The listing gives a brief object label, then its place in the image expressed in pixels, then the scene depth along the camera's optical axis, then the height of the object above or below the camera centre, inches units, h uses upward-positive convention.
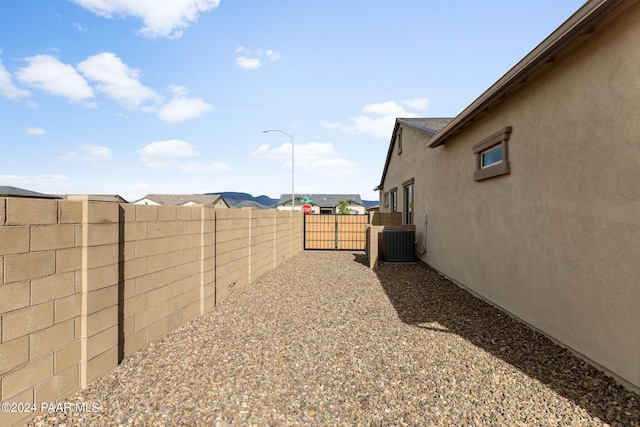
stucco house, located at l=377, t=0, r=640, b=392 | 131.2 +16.0
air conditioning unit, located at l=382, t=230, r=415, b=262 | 445.7 -35.0
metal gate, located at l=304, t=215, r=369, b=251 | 654.5 -25.5
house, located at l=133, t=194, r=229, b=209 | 2310.5 +151.6
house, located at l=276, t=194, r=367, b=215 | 2436.0 +129.0
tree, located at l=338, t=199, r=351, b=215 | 2072.7 +73.8
